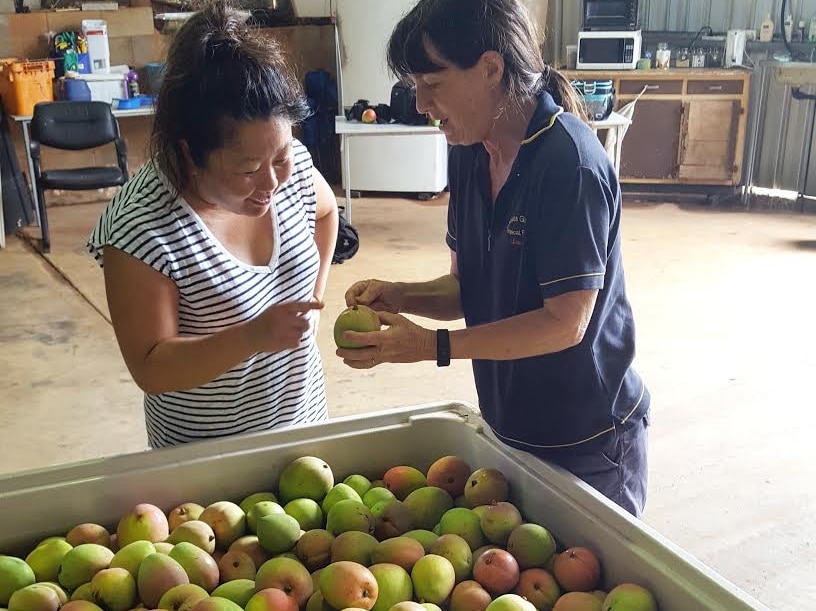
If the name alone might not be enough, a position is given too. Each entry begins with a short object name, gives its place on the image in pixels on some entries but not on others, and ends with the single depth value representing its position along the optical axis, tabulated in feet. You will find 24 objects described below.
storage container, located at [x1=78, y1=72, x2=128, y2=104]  20.89
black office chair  18.26
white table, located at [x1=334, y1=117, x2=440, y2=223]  18.37
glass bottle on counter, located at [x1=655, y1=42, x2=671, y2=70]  22.43
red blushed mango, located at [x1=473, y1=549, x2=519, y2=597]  3.91
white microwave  21.95
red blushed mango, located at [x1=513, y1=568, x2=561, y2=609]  3.87
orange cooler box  19.10
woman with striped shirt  4.25
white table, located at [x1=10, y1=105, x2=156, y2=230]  19.06
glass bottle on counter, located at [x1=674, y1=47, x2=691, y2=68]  22.43
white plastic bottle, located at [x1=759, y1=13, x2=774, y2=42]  21.68
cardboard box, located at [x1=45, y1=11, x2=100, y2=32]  21.26
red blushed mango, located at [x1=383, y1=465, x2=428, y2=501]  4.68
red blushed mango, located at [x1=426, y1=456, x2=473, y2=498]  4.65
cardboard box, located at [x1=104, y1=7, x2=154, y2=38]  22.08
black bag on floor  17.34
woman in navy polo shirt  4.11
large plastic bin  3.70
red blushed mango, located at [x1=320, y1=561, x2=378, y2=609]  3.70
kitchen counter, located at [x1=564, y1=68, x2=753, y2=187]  21.68
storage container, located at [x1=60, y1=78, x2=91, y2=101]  20.33
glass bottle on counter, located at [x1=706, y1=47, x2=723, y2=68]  22.38
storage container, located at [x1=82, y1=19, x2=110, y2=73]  20.90
